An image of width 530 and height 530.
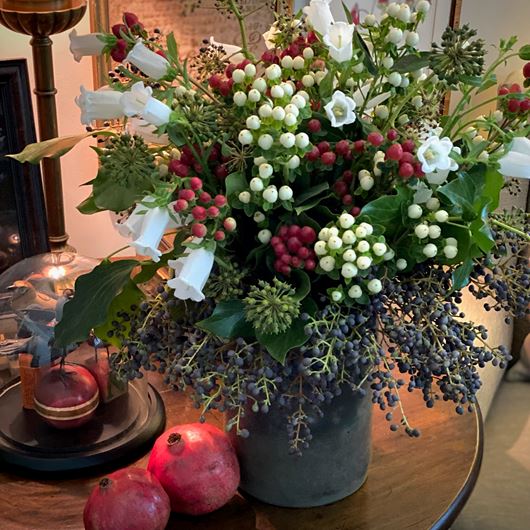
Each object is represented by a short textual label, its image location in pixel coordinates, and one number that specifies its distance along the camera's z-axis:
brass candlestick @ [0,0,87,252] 1.31
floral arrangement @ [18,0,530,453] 0.72
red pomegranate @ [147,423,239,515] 0.90
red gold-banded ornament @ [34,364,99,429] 1.03
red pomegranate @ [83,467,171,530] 0.84
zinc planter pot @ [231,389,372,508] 0.88
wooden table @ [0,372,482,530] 0.92
